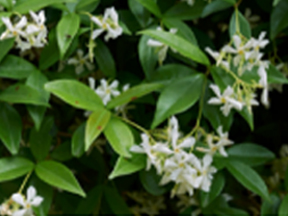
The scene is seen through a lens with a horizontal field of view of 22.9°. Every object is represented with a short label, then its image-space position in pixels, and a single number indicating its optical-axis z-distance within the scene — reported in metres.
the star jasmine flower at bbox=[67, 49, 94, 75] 0.62
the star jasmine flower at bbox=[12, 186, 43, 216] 0.54
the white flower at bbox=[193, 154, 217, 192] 0.57
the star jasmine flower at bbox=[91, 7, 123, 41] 0.57
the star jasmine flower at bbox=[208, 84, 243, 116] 0.56
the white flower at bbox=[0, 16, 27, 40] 0.55
